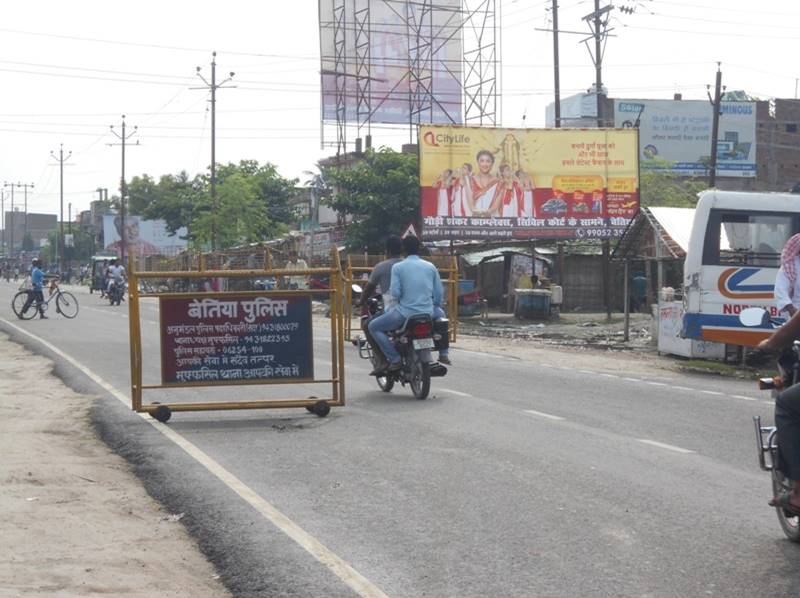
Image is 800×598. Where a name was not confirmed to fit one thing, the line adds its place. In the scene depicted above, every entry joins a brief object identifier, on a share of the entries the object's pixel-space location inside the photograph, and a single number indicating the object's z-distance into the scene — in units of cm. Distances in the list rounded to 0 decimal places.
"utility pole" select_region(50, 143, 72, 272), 10319
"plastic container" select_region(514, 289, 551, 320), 3419
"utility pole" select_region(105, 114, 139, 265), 7154
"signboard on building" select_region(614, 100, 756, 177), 6931
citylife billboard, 3712
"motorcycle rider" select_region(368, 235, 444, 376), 1260
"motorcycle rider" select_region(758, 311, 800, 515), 563
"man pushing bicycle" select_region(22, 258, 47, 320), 3241
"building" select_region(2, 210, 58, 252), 19030
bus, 1780
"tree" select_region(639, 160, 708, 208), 5012
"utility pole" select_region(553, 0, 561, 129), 4012
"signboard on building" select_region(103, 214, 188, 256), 9650
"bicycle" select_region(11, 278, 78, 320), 3306
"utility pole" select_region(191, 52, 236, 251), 5391
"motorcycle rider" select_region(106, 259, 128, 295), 4372
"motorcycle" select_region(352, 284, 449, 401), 1241
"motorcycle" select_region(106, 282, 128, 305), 4369
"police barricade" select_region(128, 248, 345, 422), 1105
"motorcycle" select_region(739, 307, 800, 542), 581
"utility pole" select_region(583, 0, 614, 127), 4062
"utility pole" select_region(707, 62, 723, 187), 3884
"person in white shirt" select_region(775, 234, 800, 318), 678
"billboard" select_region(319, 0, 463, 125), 5059
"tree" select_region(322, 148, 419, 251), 4556
